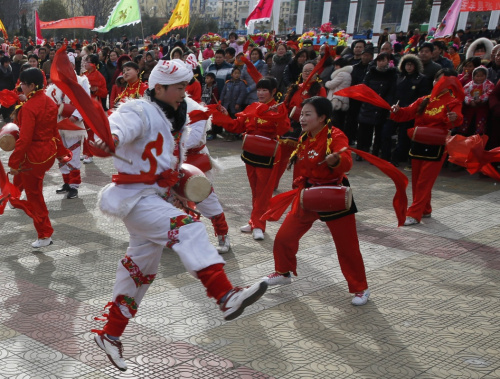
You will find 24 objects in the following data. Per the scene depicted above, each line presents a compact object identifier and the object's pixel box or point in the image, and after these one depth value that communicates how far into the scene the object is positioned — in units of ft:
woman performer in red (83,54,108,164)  34.17
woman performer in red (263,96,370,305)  15.60
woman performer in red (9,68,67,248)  19.99
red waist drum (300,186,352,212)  15.35
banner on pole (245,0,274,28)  51.34
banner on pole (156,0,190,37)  54.29
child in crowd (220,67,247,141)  42.33
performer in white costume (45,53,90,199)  27.84
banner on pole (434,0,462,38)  45.21
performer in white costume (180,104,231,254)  20.04
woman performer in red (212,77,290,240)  21.63
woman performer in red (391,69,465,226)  23.12
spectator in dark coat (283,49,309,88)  40.55
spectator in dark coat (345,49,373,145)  36.86
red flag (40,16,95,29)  68.90
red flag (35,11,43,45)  69.05
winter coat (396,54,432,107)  32.60
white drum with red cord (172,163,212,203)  12.86
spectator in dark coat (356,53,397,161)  34.27
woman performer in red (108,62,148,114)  25.03
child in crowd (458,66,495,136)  32.14
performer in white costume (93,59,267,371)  11.25
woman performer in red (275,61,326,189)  22.82
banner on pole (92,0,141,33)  53.16
